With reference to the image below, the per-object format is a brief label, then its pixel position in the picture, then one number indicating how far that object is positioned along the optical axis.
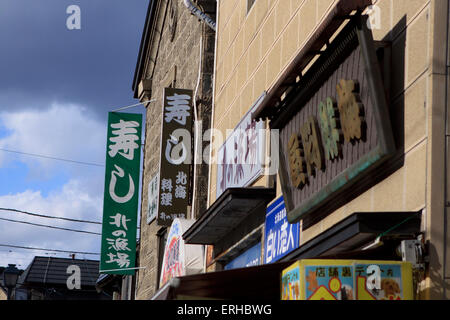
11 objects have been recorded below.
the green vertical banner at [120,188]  22.12
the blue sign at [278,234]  10.59
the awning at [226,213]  12.04
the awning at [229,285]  7.04
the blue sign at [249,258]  12.87
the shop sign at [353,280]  6.61
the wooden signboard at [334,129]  7.52
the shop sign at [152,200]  23.06
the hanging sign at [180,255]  16.22
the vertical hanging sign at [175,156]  19.47
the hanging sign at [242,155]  12.81
